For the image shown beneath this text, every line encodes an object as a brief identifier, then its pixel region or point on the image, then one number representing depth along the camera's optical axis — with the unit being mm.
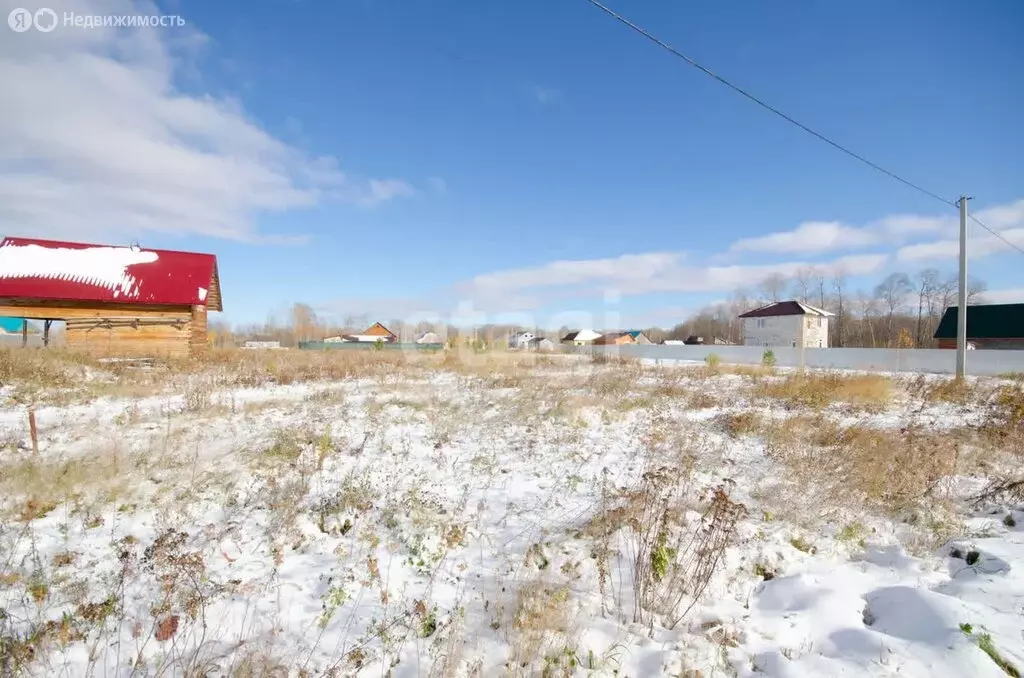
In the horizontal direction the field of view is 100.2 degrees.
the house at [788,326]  40531
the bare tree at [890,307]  52938
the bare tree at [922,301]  51188
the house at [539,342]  66325
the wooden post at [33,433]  5217
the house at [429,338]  62278
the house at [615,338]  57944
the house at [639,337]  73781
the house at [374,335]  68825
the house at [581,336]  77744
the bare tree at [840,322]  51600
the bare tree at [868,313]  52522
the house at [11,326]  53600
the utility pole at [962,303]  13781
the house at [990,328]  32969
